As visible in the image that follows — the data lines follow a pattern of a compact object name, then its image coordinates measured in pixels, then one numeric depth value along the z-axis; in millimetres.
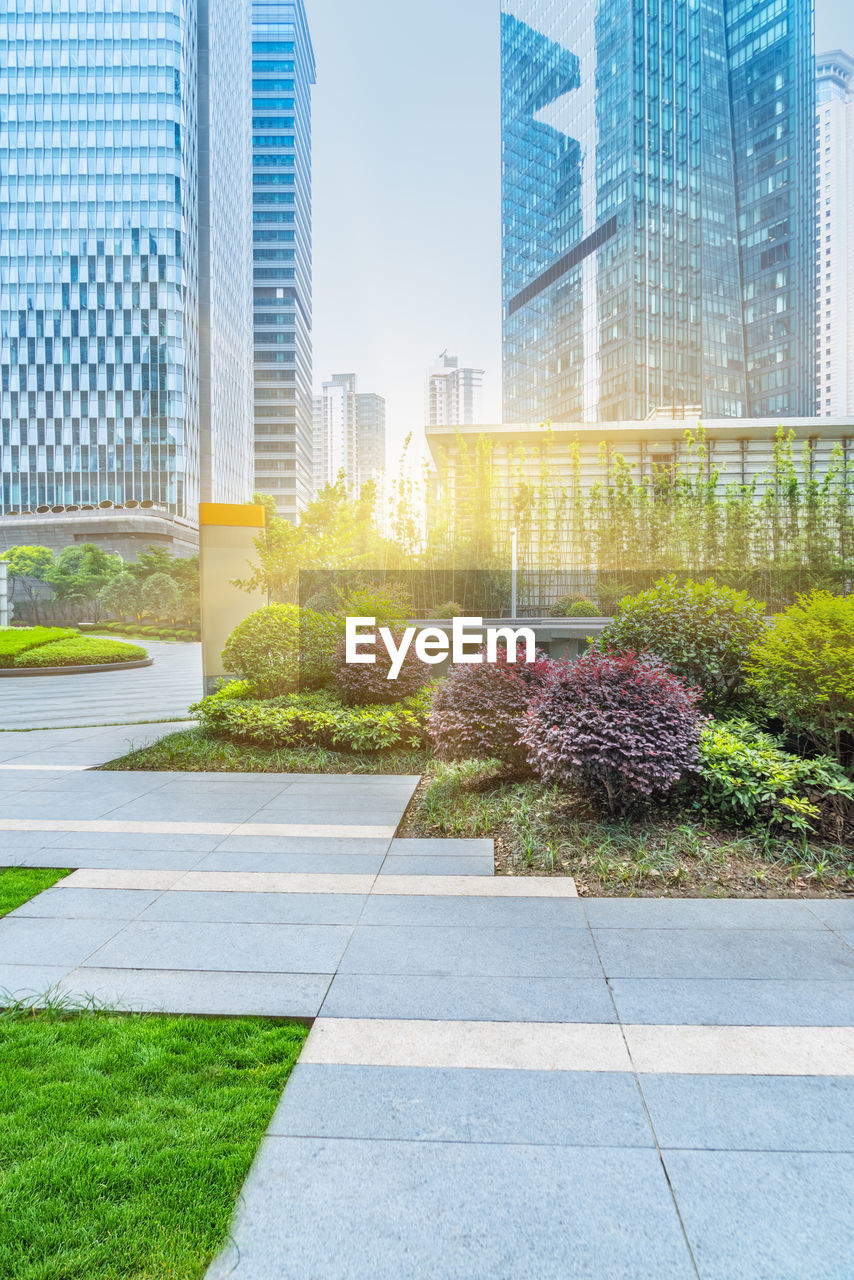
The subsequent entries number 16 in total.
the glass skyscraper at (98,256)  61062
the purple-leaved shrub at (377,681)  8297
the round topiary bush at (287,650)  9047
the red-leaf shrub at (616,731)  4688
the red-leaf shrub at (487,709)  6156
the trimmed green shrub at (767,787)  4602
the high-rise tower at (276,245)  88562
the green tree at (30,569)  45406
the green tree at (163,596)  42969
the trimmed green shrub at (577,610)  16391
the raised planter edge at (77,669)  18688
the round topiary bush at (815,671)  4871
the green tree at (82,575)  45094
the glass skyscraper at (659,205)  61031
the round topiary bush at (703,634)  6188
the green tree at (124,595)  44438
